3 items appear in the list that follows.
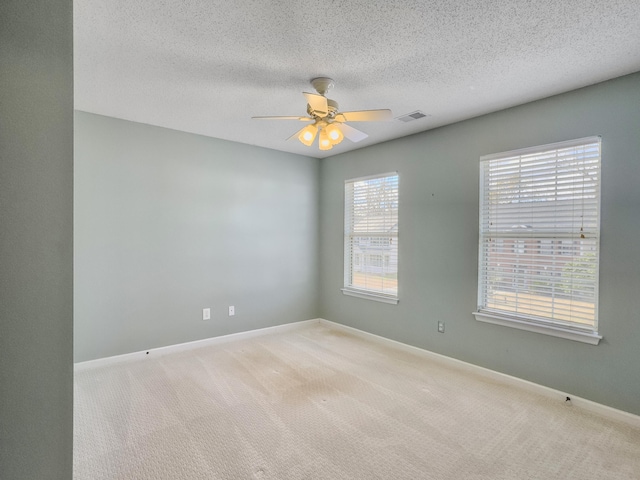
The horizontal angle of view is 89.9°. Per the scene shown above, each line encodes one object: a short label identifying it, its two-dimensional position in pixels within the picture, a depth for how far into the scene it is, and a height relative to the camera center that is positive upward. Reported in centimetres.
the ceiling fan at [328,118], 234 +88
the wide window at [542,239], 255 -2
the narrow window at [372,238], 407 -4
